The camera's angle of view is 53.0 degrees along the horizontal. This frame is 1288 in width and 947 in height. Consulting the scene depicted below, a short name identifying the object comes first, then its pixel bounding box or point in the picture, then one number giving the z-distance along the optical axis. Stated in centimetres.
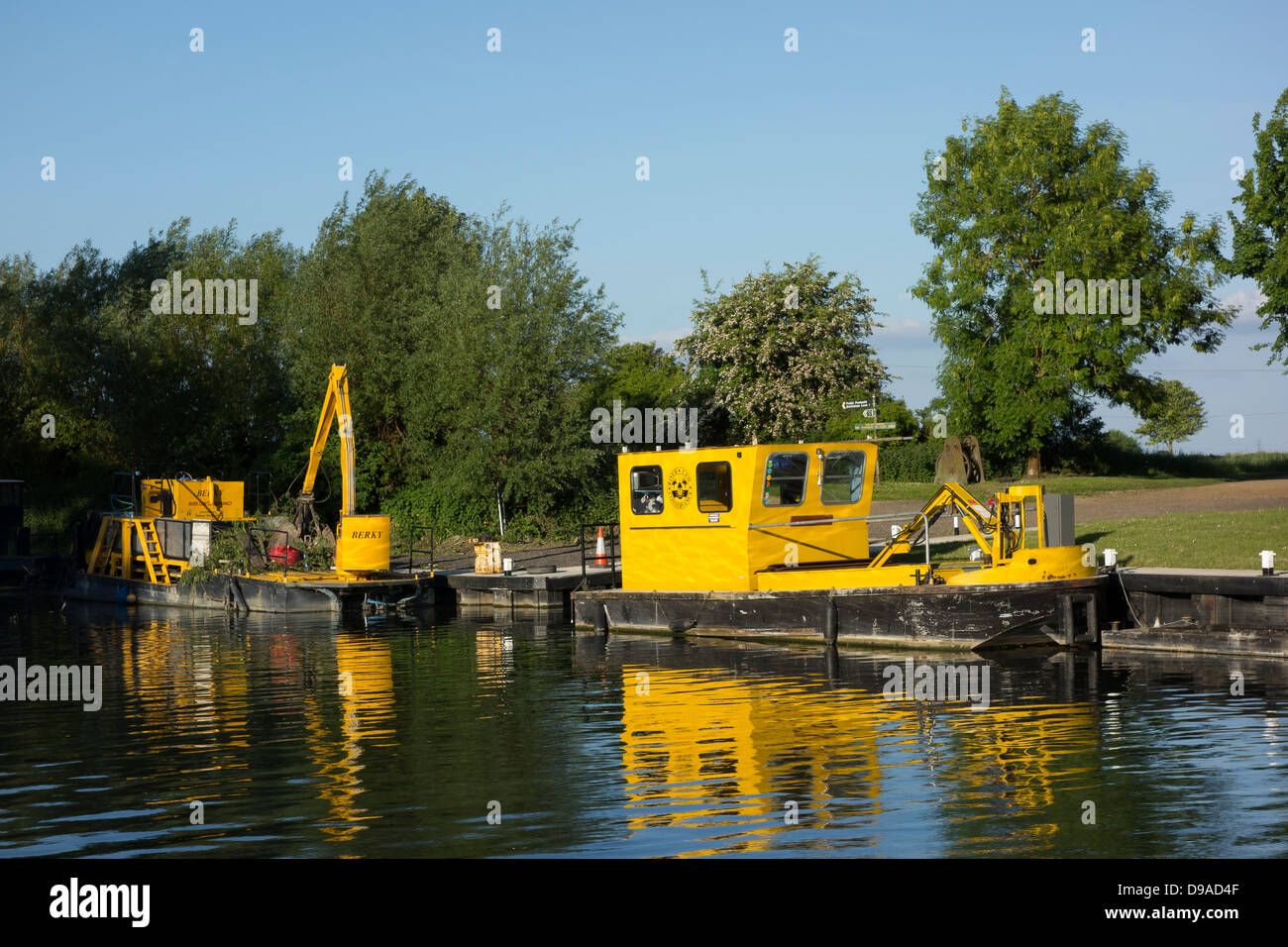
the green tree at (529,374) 4256
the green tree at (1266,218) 3931
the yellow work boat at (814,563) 2048
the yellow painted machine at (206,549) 3142
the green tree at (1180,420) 9581
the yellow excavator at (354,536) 3153
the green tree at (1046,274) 4766
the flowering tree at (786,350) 5028
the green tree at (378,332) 4659
